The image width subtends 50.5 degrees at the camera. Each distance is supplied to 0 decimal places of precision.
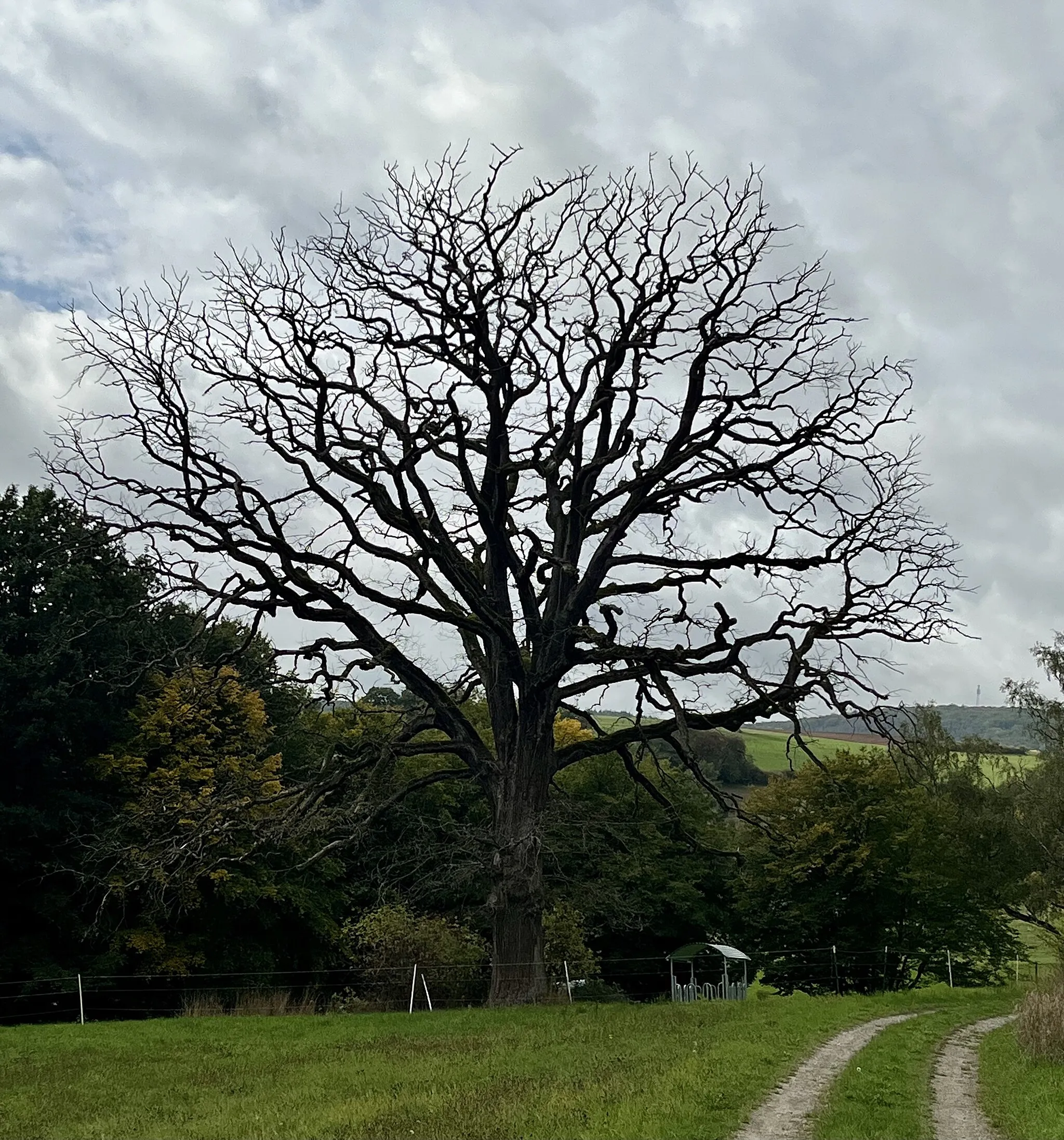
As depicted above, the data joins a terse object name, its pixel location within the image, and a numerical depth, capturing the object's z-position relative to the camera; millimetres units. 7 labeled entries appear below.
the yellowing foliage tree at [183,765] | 26875
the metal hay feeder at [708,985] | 35375
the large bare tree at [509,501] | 19625
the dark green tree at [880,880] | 39031
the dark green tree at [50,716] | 28891
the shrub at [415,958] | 24047
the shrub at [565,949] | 30266
